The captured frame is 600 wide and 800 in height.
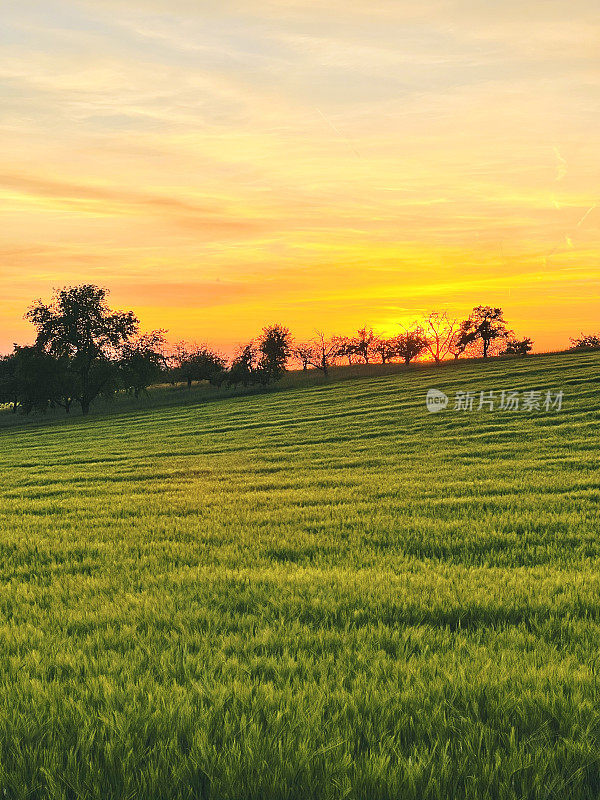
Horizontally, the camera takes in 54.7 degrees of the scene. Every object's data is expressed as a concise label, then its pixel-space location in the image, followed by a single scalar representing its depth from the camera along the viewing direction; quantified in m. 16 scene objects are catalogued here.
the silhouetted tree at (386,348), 109.69
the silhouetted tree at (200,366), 95.38
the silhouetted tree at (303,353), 96.50
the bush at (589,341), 93.31
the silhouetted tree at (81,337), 65.44
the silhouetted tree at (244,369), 83.12
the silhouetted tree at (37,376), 63.50
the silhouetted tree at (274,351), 83.19
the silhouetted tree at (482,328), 108.12
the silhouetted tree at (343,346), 103.60
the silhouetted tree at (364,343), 107.81
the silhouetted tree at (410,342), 109.12
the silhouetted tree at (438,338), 109.38
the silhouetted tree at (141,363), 66.06
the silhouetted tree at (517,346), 111.44
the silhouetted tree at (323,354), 99.56
